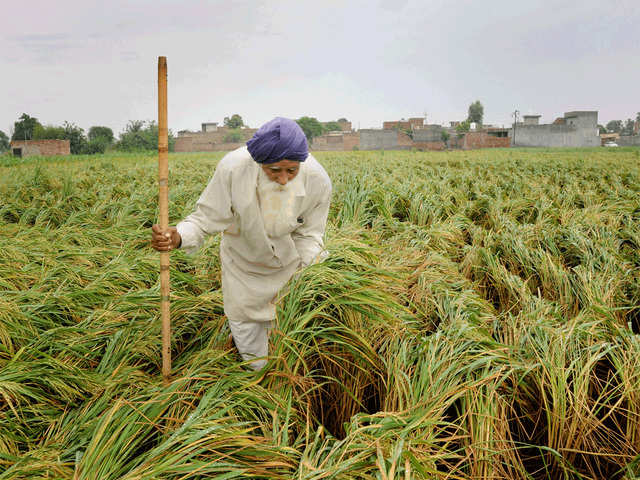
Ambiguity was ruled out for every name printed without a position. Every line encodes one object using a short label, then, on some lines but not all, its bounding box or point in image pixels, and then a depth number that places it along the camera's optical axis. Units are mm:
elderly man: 1736
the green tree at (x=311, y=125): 66688
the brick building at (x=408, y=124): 61909
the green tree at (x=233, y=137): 55647
